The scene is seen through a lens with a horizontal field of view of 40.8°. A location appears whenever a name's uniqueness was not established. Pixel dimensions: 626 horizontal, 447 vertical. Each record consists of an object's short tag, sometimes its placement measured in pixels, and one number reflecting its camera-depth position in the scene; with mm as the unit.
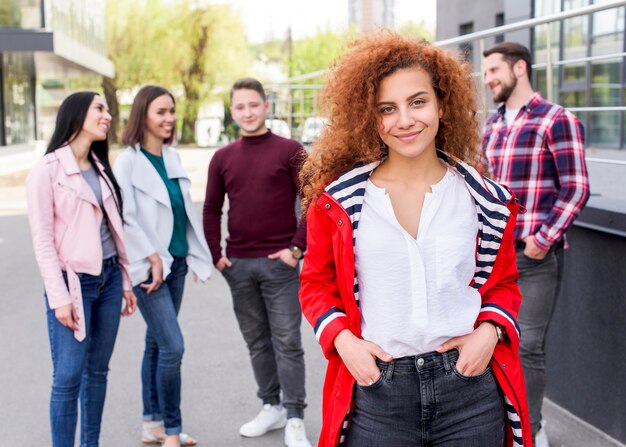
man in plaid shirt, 4312
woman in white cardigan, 4633
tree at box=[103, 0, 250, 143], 48781
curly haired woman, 2490
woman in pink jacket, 4035
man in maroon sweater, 4887
